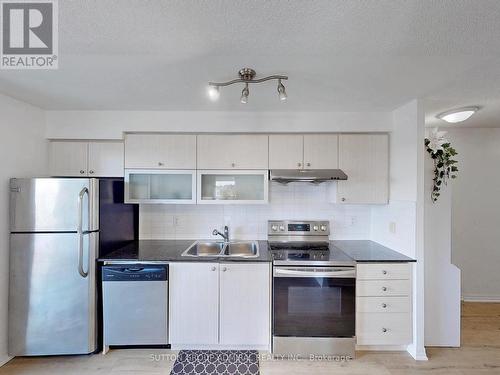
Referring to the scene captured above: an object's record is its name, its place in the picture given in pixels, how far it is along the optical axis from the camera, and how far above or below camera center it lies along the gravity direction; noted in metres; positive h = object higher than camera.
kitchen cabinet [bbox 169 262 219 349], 2.22 -1.04
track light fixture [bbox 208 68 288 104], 1.65 +0.70
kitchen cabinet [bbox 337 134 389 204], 2.60 +0.21
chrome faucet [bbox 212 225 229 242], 2.82 -0.53
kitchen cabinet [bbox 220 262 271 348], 2.21 -1.03
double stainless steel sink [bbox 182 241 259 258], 2.78 -0.67
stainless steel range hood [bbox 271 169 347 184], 2.42 +0.13
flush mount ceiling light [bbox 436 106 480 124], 2.46 +0.76
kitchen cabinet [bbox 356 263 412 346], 2.21 -1.09
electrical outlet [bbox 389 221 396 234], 2.51 -0.39
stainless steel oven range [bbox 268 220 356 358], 2.15 -1.04
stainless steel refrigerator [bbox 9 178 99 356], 2.10 -0.66
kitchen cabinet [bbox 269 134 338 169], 2.61 +0.38
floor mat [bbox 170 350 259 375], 2.05 -1.50
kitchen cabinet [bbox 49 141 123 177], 2.62 +0.30
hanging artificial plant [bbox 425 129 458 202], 2.25 +0.30
